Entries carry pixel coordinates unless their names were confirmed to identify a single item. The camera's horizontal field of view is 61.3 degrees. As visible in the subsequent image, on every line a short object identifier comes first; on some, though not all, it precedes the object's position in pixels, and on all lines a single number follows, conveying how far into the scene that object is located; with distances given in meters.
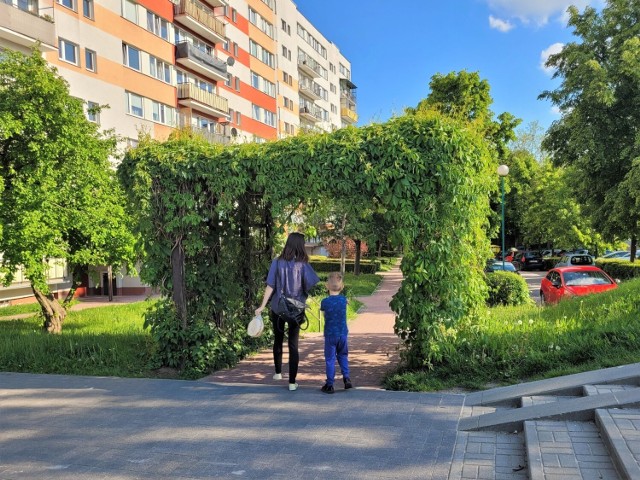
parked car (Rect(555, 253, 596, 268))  26.56
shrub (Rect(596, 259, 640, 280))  23.58
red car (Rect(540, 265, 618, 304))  14.23
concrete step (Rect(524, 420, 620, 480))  3.77
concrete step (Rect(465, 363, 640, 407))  5.61
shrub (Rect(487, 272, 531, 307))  14.62
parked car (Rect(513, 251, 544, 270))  39.22
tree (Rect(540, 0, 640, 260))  20.86
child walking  6.21
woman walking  6.43
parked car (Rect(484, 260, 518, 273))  24.64
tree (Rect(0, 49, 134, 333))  10.94
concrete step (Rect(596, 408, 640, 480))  3.61
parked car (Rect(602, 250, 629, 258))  36.84
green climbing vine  6.49
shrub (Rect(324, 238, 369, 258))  38.47
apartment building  21.84
